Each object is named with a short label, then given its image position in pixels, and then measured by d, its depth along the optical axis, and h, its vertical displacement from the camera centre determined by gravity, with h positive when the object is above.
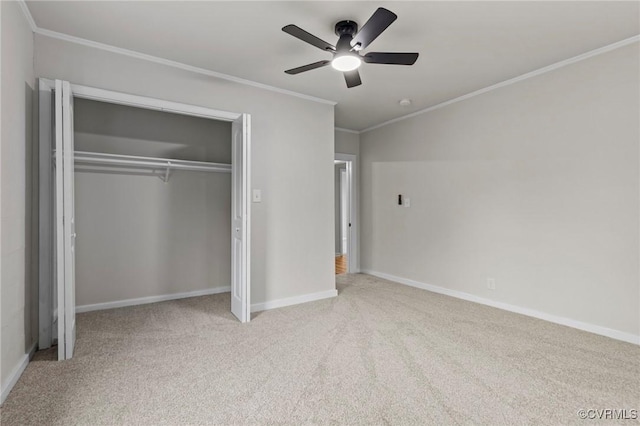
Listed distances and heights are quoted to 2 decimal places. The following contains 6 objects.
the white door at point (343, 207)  7.86 +0.13
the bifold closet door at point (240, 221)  3.19 -0.09
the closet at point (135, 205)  2.46 +0.09
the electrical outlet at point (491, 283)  3.74 -0.82
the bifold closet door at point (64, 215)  2.33 -0.02
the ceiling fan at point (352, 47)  2.06 +1.15
